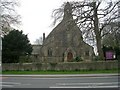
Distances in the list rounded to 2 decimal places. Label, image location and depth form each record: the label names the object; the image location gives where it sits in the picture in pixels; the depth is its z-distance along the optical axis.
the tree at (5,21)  20.47
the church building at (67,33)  18.61
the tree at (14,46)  21.42
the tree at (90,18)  18.43
